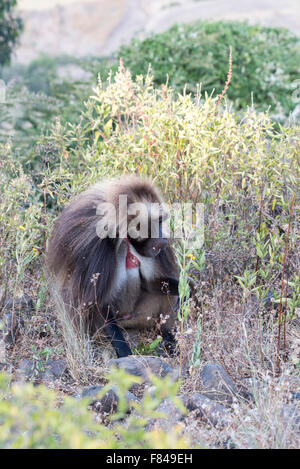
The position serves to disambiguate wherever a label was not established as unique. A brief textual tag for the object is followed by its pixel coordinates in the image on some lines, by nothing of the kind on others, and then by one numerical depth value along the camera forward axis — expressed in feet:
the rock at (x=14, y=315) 27.63
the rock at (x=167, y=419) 19.13
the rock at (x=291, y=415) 18.80
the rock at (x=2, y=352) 24.25
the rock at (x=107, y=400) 21.65
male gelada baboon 26.18
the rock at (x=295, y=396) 21.20
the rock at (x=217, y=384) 22.63
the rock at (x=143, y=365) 24.17
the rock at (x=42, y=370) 24.27
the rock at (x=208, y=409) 20.42
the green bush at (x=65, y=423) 13.36
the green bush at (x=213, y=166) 29.27
